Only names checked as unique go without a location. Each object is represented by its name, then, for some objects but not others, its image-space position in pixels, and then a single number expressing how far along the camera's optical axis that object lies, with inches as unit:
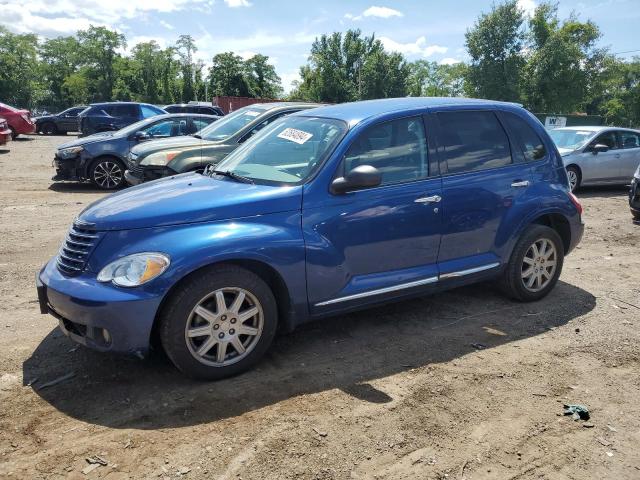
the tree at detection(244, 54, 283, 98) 2947.8
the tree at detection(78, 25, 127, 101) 2915.8
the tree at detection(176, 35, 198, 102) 2896.2
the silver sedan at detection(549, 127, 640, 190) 475.8
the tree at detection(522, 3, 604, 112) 1596.9
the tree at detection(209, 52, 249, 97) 2780.5
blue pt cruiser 133.3
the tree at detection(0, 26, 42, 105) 2467.4
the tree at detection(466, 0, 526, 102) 1627.7
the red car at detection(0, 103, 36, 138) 890.7
